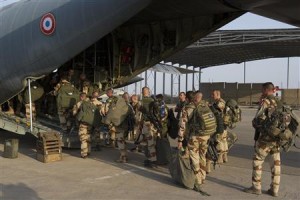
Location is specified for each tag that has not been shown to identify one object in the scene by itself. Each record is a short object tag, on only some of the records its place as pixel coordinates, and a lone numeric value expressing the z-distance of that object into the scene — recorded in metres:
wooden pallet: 8.41
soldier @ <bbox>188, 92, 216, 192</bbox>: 6.23
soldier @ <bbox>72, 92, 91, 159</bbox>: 8.95
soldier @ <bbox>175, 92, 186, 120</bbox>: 9.62
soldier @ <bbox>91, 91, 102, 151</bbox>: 9.45
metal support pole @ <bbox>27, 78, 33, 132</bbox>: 9.19
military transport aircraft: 7.70
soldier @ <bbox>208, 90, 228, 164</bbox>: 7.84
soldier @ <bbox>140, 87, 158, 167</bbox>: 8.10
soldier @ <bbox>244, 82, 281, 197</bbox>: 6.02
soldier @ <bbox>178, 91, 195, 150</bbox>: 6.36
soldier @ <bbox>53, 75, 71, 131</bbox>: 10.05
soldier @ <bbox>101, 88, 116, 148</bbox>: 9.23
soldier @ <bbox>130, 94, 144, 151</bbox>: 8.92
